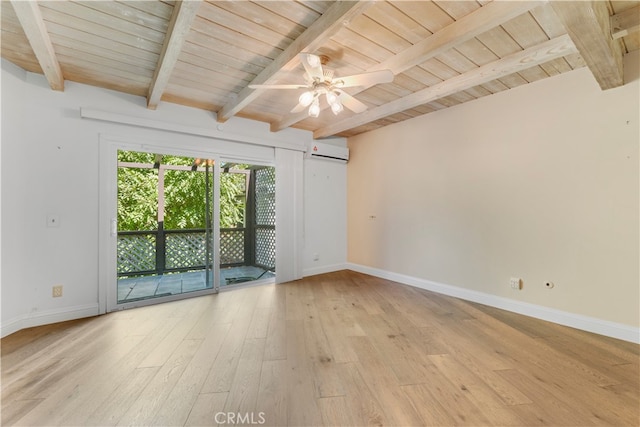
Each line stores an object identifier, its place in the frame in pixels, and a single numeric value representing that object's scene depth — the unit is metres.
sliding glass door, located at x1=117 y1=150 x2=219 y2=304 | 3.48
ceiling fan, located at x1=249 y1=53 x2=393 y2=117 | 2.03
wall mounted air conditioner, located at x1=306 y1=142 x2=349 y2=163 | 4.51
